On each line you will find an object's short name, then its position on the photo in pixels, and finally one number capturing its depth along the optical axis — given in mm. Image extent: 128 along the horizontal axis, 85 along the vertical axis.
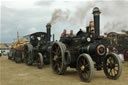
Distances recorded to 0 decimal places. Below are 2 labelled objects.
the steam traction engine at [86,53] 5785
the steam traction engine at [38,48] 10320
